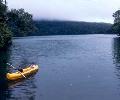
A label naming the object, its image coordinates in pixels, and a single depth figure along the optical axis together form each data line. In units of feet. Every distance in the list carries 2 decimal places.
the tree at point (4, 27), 129.69
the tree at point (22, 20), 157.55
